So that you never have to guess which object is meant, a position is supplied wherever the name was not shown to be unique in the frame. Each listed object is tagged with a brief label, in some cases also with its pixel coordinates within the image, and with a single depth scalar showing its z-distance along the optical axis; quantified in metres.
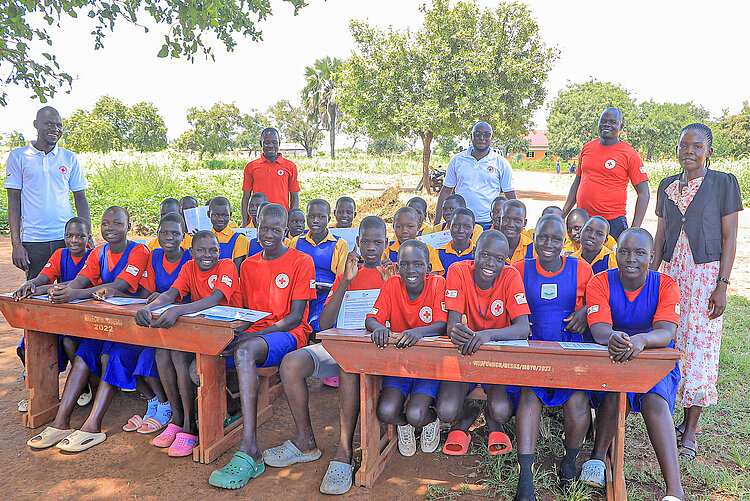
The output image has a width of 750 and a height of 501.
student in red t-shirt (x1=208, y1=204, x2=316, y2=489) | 3.10
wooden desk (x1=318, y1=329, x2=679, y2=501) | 2.50
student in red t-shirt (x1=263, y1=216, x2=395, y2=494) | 2.98
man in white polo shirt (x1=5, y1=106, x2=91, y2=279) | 4.28
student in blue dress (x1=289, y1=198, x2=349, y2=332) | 4.32
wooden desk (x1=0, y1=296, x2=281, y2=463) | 3.11
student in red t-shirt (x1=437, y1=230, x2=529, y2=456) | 2.91
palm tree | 44.78
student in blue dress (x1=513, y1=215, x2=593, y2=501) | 2.89
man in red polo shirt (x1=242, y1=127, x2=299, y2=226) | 5.89
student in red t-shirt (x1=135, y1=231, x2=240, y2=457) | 3.23
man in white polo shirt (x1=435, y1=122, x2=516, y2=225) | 5.38
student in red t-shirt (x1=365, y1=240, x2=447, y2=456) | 2.99
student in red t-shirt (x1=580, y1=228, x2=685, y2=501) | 2.59
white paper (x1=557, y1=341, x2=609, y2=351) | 2.57
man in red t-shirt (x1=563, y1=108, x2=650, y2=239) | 4.53
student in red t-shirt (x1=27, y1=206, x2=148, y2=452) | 3.38
